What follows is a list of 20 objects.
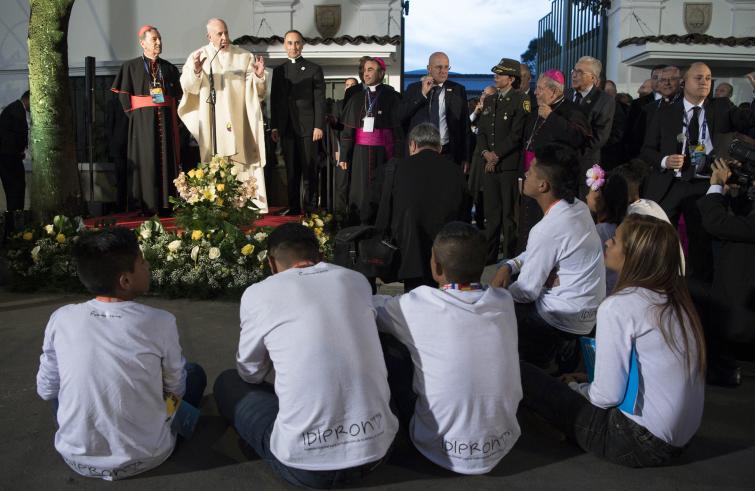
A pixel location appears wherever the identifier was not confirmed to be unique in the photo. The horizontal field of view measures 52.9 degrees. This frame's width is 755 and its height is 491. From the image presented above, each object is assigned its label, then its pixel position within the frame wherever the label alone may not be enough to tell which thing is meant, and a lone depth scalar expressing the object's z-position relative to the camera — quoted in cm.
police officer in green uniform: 724
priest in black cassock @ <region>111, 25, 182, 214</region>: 811
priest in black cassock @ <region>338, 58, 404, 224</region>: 782
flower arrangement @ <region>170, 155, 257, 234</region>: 643
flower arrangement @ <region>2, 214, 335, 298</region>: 611
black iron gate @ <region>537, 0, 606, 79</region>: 1283
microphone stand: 790
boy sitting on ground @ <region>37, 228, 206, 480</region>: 285
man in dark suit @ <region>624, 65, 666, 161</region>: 723
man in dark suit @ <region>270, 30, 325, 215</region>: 834
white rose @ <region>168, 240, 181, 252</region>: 616
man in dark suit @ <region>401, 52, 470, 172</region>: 756
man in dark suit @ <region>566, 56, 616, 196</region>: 682
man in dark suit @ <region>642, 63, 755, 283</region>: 601
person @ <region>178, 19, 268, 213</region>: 789
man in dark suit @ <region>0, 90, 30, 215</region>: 977
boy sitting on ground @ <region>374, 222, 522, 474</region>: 296
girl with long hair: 298
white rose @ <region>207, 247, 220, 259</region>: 607
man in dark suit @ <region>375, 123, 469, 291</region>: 486
